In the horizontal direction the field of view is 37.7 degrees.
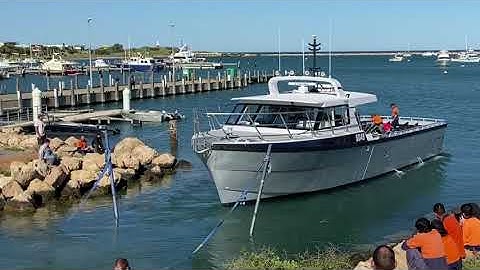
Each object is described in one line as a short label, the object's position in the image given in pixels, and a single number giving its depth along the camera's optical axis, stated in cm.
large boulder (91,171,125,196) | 2256
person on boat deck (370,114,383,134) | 2523
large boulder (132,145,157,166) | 2616
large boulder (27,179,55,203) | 2148
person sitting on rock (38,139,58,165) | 2319
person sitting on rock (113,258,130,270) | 834
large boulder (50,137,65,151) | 2712
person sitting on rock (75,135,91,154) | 2723
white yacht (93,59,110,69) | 12219
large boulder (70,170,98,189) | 2255
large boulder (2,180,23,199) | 2100
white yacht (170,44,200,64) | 14540
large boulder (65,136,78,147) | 2837
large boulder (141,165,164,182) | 2553
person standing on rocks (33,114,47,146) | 2716
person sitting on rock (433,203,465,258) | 1062
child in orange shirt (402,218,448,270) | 916
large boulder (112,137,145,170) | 2559
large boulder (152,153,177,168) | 2653
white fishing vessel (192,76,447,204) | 2016
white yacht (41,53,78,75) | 10818
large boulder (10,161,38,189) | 2141
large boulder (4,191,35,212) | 2066
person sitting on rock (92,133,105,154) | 2798
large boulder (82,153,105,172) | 2317
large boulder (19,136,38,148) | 2869
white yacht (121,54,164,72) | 11894
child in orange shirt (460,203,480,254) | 1155
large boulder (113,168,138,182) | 2454
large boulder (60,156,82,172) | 2316
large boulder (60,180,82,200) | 2206
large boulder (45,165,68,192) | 2178
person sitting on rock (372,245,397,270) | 691
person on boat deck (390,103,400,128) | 2744
